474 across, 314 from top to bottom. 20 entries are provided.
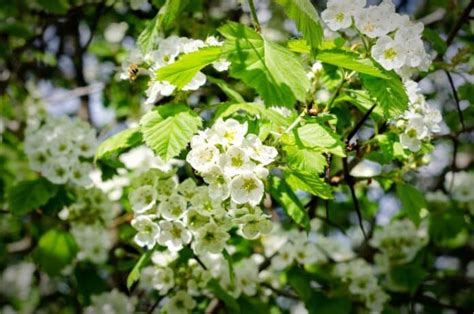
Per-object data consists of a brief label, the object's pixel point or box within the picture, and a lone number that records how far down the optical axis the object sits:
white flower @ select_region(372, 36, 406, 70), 0.65
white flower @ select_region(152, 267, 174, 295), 0.83
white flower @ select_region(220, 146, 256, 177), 0.63
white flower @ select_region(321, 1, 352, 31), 0.67
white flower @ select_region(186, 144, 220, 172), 0.64
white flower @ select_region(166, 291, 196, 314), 0.84
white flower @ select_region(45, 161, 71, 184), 0.85
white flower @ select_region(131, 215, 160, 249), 0.72
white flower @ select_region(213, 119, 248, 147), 0.64
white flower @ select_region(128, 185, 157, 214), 0.72
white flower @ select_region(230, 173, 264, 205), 0.63
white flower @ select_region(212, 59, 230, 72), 0.68
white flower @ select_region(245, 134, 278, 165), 0.64
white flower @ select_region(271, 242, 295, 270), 0.91
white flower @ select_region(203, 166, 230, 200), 0.64
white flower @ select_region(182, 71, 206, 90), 0.67
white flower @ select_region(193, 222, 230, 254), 0.71
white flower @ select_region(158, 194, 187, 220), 0.71
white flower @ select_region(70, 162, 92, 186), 0.86
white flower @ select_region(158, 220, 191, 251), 0.72
